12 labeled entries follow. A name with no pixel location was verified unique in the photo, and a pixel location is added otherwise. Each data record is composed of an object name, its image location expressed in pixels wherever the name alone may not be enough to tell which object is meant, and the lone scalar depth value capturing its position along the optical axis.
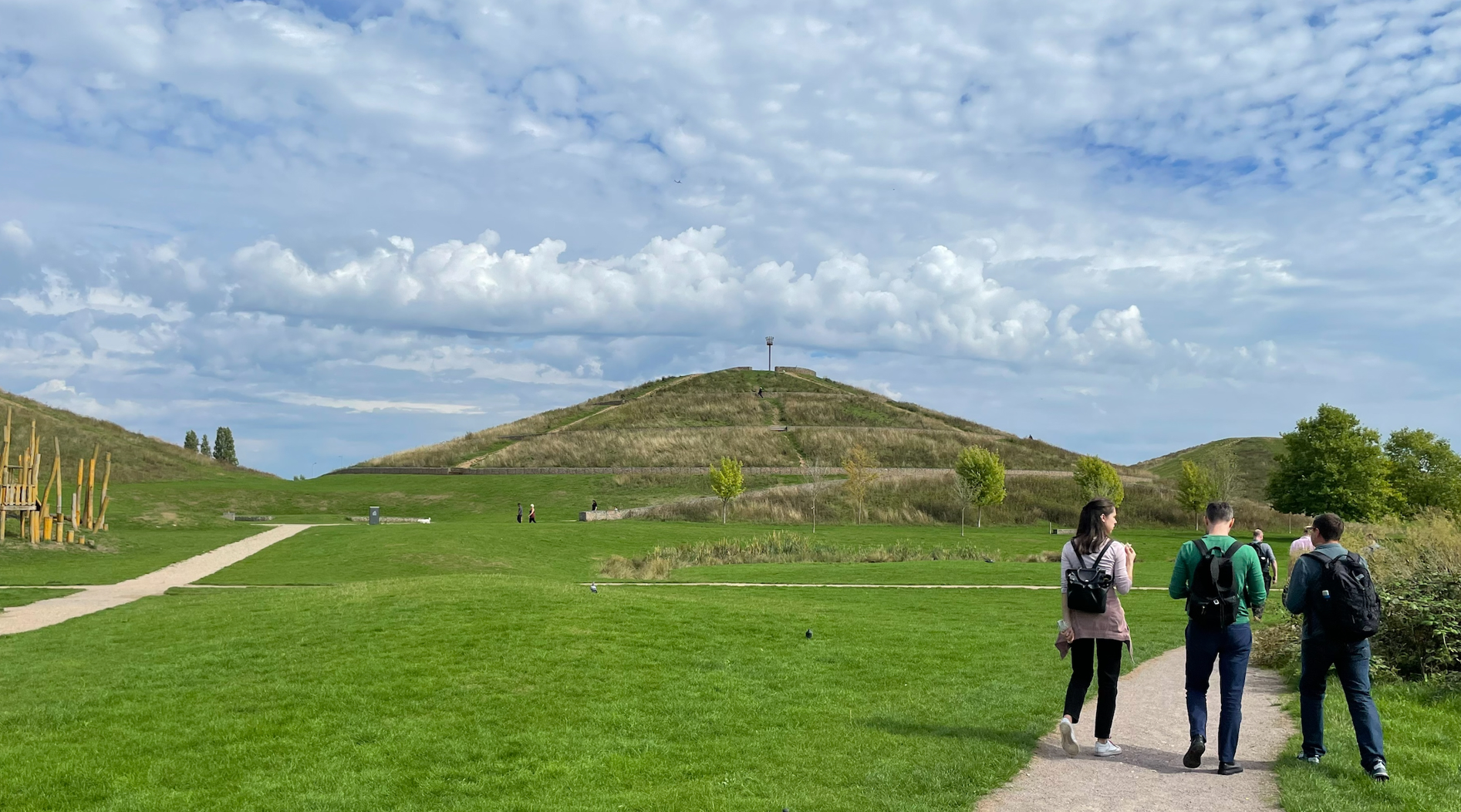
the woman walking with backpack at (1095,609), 7.93
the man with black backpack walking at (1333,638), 7.47
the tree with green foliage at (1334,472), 52.38
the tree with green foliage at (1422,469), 55.59
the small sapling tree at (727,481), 54.25
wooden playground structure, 34.09
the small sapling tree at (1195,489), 59.06
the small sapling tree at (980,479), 57.81
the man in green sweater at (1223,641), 7.59
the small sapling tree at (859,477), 56.44
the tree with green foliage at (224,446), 98.81
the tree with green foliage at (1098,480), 61.22
